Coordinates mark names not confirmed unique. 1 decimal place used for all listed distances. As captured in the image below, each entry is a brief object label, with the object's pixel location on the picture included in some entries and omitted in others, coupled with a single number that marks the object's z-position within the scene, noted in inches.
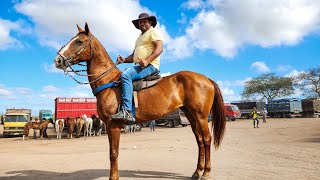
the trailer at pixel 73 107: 1221.7
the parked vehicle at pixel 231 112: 1743.4
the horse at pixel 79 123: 1049.2
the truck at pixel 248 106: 2079.2
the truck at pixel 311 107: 1908.2
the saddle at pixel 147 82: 226.1
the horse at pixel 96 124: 1099.9
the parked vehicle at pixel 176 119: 1378.8
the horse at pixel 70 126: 1024.2
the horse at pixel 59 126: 1033.0
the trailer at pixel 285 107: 1943.9
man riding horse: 213.6
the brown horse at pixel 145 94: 215.8
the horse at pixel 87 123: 1073.3
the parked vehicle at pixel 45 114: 2291.0
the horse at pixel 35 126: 1040.2
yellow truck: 1122.0
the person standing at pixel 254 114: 1090.7
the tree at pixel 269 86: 2864.2
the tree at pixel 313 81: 2586.1
